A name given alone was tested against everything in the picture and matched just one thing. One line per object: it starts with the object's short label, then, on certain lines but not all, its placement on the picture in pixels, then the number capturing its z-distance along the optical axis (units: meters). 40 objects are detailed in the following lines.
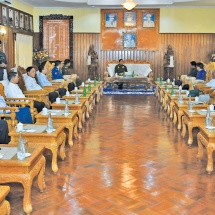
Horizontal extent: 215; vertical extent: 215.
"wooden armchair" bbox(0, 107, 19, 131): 5.46
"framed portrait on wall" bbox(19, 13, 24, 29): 13.92
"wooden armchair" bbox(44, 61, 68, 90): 10.06
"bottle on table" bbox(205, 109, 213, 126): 4.98
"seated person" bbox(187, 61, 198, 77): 12.79
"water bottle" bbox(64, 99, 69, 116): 5.87
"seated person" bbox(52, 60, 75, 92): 11.49
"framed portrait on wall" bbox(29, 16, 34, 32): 15.39
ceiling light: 12.59
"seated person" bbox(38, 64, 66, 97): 9.66
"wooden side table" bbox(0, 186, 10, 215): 2.71
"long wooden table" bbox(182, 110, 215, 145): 5.89
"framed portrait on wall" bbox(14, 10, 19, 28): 13.21
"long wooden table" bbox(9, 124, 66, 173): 4.41
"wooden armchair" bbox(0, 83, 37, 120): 6.53
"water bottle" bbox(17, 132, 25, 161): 3.41
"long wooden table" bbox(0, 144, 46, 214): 3.32
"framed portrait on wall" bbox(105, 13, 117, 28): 16.14
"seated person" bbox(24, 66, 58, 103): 8.48
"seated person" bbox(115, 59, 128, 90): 15.12
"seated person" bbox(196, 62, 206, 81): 11.69
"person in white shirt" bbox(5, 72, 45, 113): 6.79
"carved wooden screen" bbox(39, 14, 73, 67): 16.14
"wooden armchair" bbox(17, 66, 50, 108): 7.88
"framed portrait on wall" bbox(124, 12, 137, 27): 16.14
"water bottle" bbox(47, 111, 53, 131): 4.60
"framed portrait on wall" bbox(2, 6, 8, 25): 11.89
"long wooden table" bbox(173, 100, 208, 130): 6.82
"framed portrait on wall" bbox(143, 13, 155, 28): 16.08
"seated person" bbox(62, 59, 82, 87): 12.99
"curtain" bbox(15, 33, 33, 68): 13.48
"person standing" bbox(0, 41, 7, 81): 7.92
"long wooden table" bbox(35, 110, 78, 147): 5.62
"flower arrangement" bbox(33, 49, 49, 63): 15.48
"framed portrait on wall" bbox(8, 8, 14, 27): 12.51
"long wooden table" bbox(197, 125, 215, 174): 4.58
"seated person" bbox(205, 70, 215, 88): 10.05
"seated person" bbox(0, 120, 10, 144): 4.91
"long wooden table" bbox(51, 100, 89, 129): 6.95
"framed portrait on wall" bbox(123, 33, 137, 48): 16.20
